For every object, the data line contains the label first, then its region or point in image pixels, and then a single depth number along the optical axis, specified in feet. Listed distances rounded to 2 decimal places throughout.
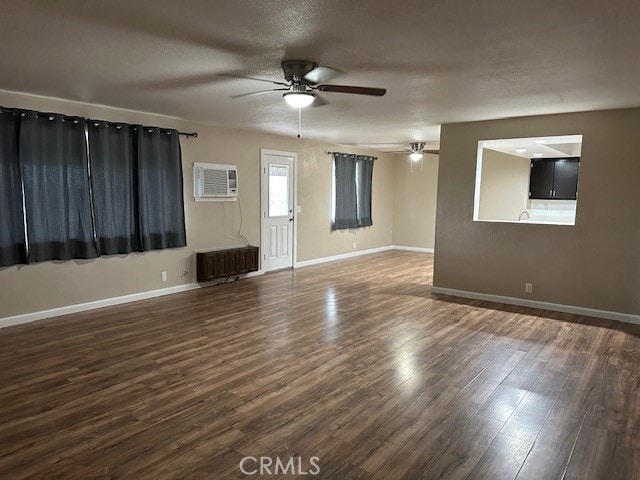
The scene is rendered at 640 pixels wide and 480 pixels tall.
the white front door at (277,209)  24.47
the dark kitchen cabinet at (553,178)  27.43
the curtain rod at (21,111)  14.21
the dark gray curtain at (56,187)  14.84
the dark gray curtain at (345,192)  29.17
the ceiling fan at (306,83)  10.59
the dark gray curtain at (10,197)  14.25
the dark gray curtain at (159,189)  18.17
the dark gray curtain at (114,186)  16.66
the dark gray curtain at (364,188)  31.32
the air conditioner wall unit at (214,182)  20.61
